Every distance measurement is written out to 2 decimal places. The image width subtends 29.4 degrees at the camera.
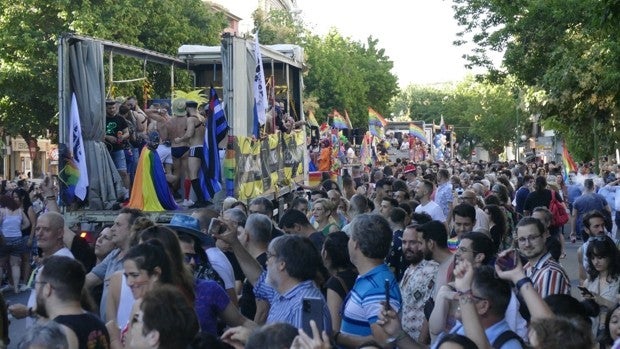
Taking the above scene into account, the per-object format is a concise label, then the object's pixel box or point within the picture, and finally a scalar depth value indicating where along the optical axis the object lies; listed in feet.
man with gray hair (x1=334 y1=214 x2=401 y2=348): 22.15
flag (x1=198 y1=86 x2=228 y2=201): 50.19
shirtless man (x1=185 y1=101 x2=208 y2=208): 51.37
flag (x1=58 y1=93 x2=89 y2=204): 47.88
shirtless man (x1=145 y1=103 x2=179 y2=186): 52.54
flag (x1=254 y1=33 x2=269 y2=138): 54.95
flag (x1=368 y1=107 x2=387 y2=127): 139.87
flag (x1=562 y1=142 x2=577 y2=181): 105.96
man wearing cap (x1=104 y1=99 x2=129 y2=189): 52.39
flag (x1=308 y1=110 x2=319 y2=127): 88.36
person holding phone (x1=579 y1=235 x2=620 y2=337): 28.86
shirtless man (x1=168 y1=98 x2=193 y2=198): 52.54
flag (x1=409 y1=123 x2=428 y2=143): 179.28
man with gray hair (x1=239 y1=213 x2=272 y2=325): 28.89
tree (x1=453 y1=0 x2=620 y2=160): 71.00
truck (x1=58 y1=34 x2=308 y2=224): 48.26
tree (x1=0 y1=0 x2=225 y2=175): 140.46
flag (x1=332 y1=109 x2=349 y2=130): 126.93
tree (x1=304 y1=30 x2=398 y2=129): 223.92
